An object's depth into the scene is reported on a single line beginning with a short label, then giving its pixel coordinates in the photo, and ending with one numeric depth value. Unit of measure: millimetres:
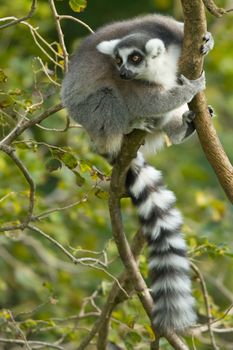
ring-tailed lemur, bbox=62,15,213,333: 9562
